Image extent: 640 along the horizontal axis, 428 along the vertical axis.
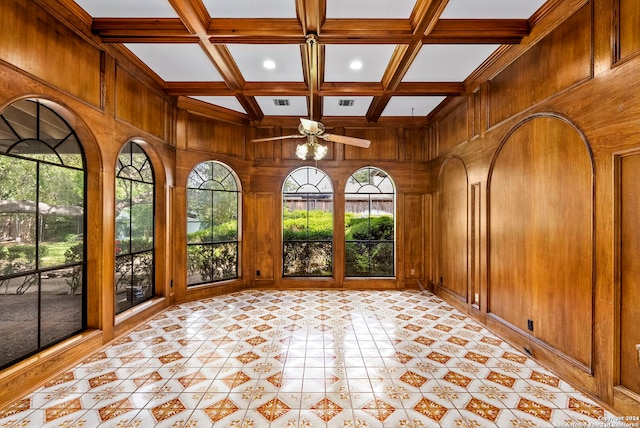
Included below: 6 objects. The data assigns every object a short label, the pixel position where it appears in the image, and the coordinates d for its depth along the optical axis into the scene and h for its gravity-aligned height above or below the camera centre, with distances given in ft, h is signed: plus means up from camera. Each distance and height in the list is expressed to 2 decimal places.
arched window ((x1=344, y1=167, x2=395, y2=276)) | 20.07 -0.72
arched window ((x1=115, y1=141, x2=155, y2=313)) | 12.94 -0.64
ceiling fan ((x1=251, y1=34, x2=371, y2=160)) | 9.78 +2.98
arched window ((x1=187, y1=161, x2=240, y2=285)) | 17.42 -0.55
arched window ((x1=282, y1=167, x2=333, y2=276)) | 20.06 -0.86
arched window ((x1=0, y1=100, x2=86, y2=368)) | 8.64 -0.13
